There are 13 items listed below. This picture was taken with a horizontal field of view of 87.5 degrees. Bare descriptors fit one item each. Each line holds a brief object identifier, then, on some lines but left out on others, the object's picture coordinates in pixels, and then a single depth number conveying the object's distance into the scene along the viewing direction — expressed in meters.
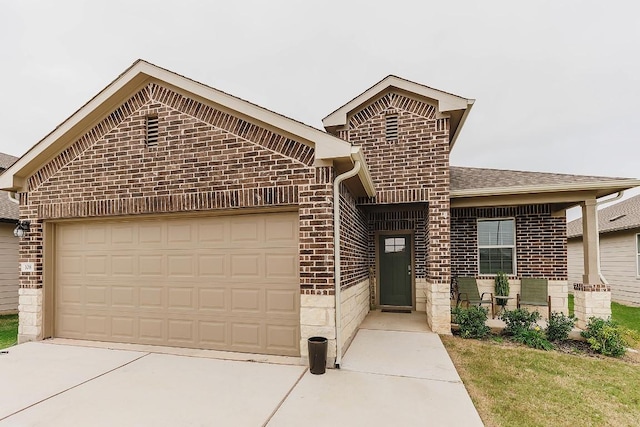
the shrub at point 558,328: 6.65
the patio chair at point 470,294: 8.69
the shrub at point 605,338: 6.09
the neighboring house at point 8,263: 10.25
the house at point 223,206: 5.24
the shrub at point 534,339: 6.32
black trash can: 4.63
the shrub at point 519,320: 6.88
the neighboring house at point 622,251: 12.19
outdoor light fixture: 6.30
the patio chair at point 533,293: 8.48
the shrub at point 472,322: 6.94
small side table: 8.73
